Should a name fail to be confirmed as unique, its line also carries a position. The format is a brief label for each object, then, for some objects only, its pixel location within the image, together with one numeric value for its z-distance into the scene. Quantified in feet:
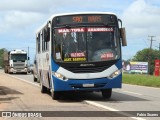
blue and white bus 58.18
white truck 199.93
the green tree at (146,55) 458.50
